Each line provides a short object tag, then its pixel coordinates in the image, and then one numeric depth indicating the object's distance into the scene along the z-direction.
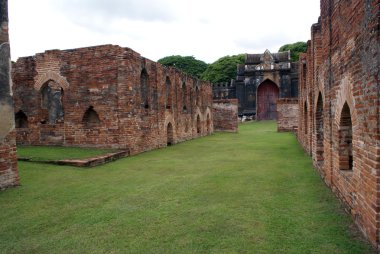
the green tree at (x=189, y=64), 60.78
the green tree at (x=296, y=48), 52.65
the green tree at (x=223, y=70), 54.27
